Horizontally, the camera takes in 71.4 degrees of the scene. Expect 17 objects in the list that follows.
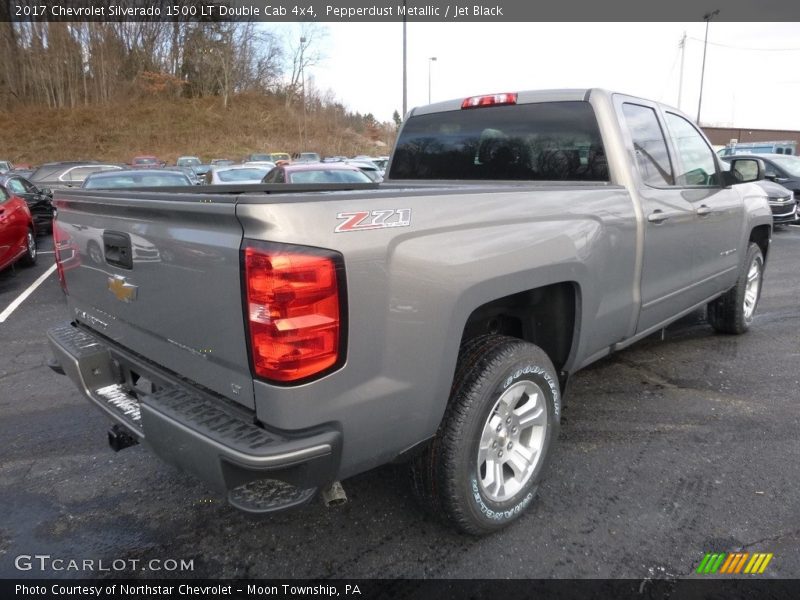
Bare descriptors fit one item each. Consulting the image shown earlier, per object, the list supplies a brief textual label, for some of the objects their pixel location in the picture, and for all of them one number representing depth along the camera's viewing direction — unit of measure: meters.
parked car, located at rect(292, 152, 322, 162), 33.93
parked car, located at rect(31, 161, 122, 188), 15.55
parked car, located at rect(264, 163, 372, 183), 10.06
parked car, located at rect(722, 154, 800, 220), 12.89
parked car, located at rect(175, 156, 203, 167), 33.66
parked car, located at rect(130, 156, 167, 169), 30.18
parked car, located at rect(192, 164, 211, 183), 24.79
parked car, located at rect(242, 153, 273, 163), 35.06
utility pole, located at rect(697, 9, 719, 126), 37.34
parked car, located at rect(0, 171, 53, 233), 11.06
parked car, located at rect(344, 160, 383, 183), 12.69
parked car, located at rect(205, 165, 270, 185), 13.66
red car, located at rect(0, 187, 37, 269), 7.74
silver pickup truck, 1.76
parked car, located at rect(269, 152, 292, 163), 35.41
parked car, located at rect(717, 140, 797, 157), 22.85
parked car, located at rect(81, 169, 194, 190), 9.68
